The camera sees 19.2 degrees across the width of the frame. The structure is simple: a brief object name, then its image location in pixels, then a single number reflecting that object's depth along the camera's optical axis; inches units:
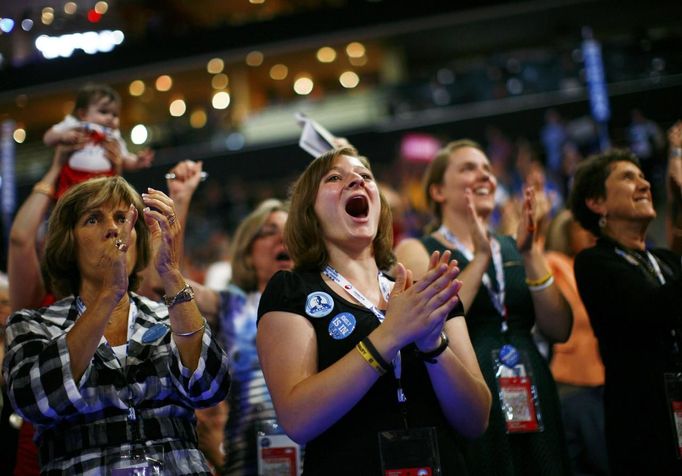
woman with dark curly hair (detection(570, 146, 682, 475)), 179.0
